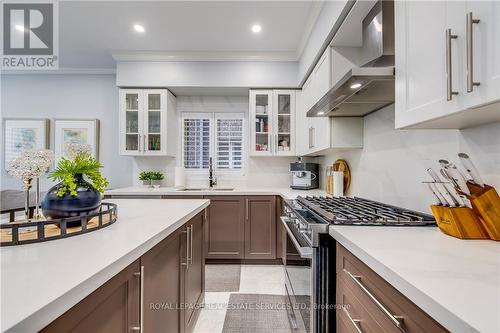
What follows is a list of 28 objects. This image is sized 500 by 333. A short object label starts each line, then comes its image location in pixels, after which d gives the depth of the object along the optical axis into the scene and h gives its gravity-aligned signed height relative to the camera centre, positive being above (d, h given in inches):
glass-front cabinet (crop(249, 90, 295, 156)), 139.1 +26.1
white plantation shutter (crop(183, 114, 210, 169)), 157.5 +16.9
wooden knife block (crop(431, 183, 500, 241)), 39.1 -7.8
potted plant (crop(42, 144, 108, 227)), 41.1 -3.3
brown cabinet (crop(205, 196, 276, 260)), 125.8 -29.1
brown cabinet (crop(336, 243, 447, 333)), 26.4 -17.1
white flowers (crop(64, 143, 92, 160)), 46.8 +3.5
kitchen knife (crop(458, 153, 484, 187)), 40.5 -0.1
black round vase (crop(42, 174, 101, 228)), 41.0 -5.8
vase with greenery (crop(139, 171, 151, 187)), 144.2 -5.6
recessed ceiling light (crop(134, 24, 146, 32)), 110.8 +62.2
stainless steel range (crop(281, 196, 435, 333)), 50.6 -17.3
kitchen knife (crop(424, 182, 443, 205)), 45.6 -4.7
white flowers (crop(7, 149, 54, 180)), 39.7 +0.6
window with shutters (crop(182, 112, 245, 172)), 157.4 +17.6
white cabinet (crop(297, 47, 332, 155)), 91.4 +27.5
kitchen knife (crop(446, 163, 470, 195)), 41.6 -1.6
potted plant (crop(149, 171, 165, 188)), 144.3 -5.6
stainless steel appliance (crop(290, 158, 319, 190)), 129.8 -3.5
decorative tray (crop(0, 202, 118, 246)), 33.7 -9.5
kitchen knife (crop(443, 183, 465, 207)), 43.2 -4.8
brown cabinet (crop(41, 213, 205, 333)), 26.0 -18.6
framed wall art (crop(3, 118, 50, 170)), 155.4 +20.8
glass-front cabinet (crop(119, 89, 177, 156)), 139.3 +25.7
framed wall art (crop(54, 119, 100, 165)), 157.2 +23.0
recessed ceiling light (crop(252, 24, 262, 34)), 110.0 +61.6
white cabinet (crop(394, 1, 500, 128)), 30.8 +15.3
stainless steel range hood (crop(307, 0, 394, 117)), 52.2 +19.3
